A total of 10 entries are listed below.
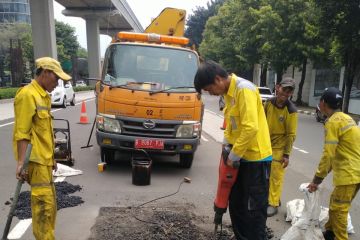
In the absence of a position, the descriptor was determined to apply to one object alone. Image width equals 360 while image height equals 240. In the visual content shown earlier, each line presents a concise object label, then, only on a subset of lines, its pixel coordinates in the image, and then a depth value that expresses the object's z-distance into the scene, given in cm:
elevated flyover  2595
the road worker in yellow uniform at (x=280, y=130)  459
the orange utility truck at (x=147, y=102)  609
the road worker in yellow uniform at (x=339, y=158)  345
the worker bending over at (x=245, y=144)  290
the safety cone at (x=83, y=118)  1330
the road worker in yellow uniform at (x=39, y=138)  314
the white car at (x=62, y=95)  1855
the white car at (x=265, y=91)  2139
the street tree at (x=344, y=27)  1548
